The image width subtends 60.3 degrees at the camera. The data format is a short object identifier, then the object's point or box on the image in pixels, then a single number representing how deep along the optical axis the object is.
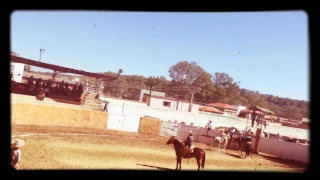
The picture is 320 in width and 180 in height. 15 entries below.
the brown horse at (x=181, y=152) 11.48
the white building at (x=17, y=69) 23.94
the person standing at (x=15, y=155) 7.51
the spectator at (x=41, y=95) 20.48
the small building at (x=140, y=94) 45.68
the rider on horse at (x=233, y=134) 20.58
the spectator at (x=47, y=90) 22.52
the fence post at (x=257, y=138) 20.42
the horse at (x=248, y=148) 17.61
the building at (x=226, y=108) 47.84
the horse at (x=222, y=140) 20.08
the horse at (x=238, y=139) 19.75
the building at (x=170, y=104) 37.53
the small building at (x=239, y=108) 49.22
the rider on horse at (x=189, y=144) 11.57
